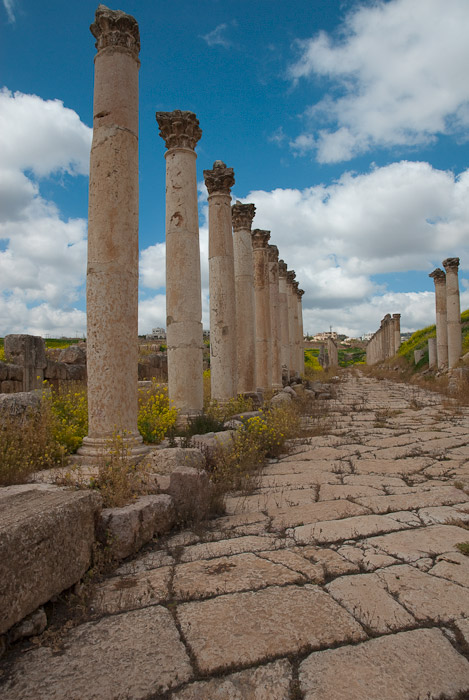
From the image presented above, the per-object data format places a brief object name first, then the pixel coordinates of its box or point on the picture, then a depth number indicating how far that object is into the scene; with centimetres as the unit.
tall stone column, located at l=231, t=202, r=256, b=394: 1213
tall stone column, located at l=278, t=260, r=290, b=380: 1972
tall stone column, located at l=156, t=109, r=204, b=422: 821
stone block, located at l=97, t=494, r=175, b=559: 326
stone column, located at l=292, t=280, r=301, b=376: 2343
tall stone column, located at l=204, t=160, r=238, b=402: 1027
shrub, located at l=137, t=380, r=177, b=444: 625
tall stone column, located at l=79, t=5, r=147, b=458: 520
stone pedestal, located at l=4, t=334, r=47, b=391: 1027
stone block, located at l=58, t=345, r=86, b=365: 1323
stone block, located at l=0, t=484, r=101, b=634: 231
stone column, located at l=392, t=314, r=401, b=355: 4219
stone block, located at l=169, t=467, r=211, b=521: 414
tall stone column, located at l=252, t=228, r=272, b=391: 1476
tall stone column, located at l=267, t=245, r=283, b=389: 1647
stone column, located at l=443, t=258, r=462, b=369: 2258
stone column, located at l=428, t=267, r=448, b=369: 2503
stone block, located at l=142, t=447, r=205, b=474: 461
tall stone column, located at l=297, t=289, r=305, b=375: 2539
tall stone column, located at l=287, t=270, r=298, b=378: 2180
